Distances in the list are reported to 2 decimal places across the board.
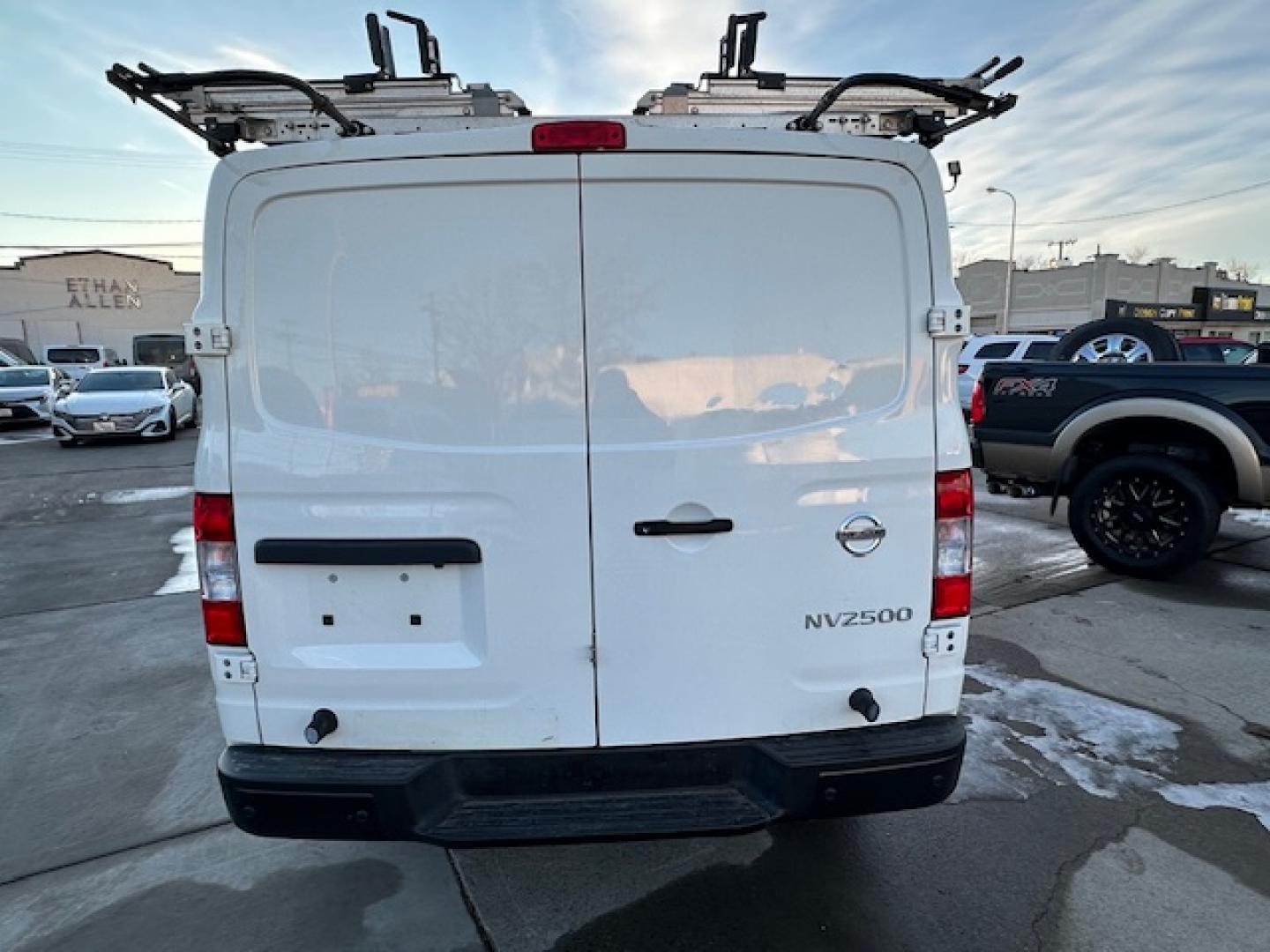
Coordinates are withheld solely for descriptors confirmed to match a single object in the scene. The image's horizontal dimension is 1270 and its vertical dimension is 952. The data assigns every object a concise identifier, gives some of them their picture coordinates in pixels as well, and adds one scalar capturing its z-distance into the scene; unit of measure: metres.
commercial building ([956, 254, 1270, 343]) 44.88
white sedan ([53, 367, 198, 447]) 13.17
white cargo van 1.85
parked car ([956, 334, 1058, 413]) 14.05
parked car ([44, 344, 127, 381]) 28.30
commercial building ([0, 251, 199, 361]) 48.53
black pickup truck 5.16
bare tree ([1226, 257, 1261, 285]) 75.12
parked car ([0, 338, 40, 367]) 31.62
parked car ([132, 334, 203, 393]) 25.31
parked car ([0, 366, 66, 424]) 16.53
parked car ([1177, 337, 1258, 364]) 11.50
